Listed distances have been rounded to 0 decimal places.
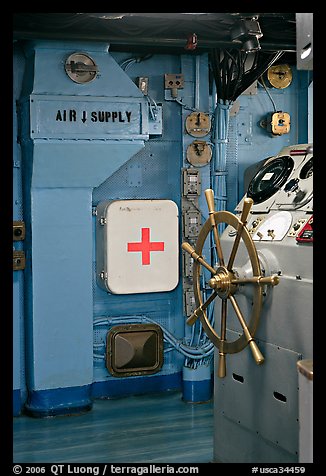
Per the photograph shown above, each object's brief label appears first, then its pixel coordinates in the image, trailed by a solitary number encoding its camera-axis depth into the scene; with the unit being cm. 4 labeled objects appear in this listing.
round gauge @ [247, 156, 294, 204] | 370
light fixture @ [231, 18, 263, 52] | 412
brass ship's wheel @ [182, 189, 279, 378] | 312
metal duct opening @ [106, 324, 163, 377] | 525
